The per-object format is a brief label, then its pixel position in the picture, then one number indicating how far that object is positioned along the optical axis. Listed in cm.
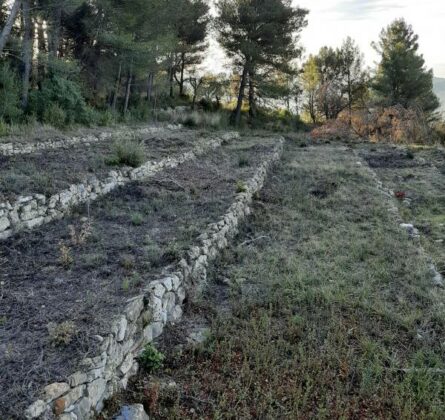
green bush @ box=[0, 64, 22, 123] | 1272
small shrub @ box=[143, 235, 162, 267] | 543
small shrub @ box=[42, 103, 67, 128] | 1374
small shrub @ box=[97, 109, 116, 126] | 1642
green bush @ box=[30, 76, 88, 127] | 1431
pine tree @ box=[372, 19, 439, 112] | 2994
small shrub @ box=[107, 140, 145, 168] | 979
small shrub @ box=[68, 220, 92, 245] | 593
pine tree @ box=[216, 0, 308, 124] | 2511
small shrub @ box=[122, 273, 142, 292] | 462
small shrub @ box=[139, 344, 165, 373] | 408
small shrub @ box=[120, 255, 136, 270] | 522
